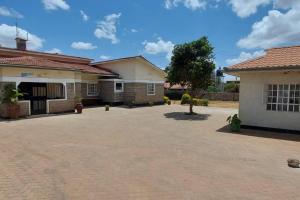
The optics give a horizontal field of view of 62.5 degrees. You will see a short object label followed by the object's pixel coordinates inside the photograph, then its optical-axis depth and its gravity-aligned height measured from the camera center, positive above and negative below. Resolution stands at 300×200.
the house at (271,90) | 11.36 +0.17
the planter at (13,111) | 15.05 -1.24
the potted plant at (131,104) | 24.42 -1.19
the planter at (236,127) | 12.03 -1.65
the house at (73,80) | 15.98 +0.94
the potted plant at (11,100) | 14.88 -0.56
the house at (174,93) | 43.44 -0.08
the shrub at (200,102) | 28.90 -1.09
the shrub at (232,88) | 44.59 +1.01
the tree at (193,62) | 17.98 +2.23
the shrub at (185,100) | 30.30 -0.90
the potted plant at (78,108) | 18.66 -1.25
